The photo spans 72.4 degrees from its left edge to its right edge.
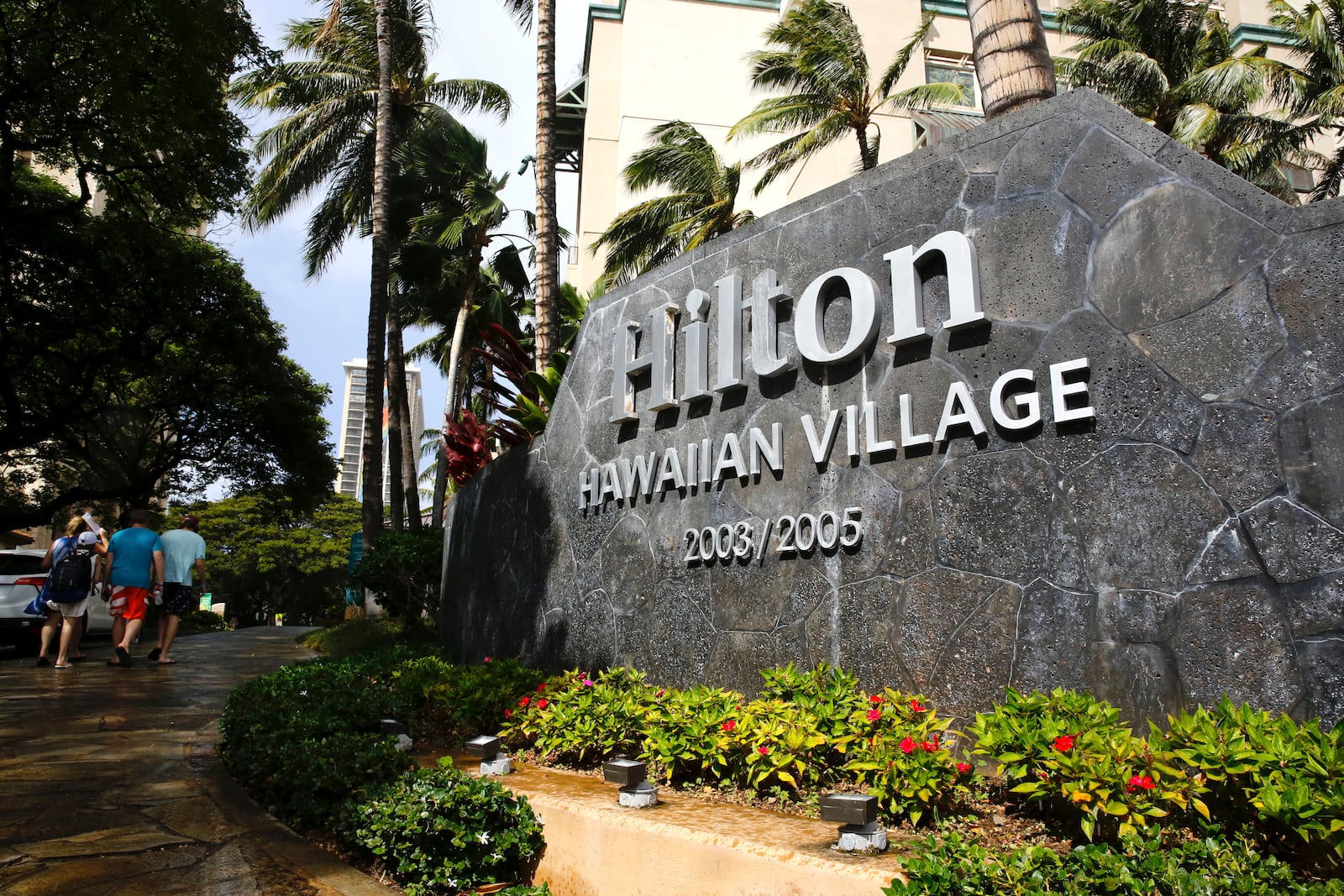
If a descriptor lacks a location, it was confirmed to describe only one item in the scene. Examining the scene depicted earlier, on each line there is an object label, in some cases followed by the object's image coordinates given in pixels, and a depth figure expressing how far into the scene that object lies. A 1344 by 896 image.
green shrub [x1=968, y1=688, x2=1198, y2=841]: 3.06
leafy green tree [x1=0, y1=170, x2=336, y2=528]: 17.55
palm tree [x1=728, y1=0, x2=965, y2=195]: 20.81
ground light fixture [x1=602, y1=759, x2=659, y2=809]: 3.95
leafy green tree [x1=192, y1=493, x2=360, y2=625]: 43.59
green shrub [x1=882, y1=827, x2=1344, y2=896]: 2.50
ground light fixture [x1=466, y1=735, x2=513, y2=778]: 4.71
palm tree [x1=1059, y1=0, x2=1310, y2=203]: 21.34
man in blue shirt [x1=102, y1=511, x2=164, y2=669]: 9.64
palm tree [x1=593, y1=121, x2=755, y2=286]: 22.42
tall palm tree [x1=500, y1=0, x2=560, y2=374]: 11.00
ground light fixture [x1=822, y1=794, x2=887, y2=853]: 3.21
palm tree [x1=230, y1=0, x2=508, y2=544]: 20.08
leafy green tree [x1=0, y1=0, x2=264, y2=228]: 11.49
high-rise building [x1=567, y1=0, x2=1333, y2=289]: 25.50
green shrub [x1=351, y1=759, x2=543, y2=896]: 3.66
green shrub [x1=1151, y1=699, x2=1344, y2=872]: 2.65
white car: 12.21
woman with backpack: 9.66
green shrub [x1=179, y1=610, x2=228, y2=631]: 25.27
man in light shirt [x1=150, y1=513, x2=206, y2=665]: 10.25
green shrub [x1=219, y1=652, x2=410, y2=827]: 4.33
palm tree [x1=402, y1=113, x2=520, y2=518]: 22.14
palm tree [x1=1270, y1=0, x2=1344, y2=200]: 21.73
